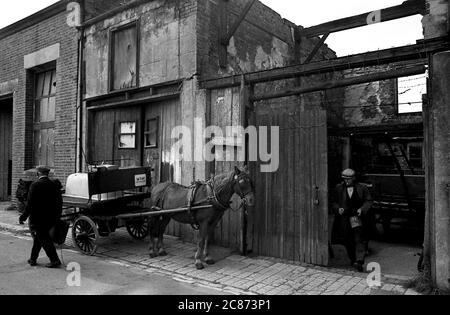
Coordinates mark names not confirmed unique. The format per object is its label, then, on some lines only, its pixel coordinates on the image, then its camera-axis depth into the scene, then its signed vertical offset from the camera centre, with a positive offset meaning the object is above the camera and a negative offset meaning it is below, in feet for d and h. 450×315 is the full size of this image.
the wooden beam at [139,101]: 28.99 +5.59
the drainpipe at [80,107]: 36.63 +5.93
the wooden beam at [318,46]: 38.11 +12.64
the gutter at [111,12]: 31.37 +13.99
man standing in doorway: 21.16 -2.70
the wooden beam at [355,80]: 18.53 +4.70
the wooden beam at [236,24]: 28.71 +11.21
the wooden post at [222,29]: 28.99 +10.94
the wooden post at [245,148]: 24.21 +1.22
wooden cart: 23.58 -2.31
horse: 20.75 -2.20
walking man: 21.04 -2.72
